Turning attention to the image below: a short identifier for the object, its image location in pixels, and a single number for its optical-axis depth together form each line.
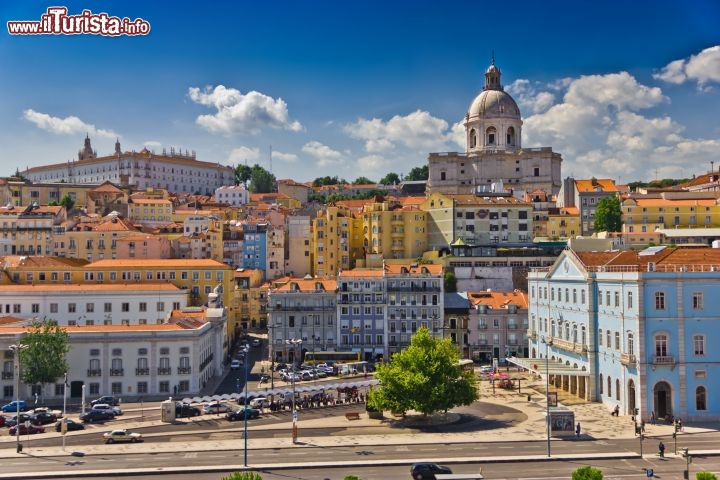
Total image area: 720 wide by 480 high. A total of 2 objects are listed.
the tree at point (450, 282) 113.62
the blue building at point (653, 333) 61.06
